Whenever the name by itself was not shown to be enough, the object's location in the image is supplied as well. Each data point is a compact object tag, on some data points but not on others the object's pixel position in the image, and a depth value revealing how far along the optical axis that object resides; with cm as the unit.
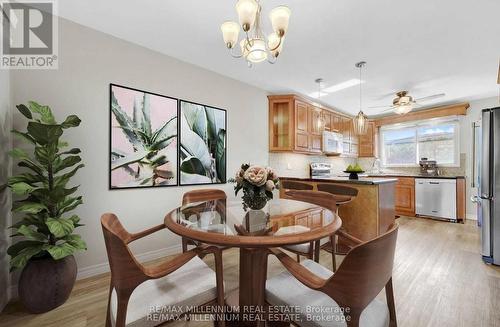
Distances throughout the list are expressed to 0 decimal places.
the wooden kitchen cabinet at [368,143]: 570
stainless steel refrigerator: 240
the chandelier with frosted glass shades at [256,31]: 131
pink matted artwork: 230
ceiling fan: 362
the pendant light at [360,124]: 316
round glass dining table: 107
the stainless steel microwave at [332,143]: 454
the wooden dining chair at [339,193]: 248
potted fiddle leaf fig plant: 156
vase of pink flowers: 151
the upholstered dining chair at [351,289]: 81
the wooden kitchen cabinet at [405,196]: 475
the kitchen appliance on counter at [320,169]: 473
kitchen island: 259
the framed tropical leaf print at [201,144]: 281
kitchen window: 474
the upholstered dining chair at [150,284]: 91
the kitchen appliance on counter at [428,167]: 492
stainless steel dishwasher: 426
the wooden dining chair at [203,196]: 215
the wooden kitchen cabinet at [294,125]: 390
